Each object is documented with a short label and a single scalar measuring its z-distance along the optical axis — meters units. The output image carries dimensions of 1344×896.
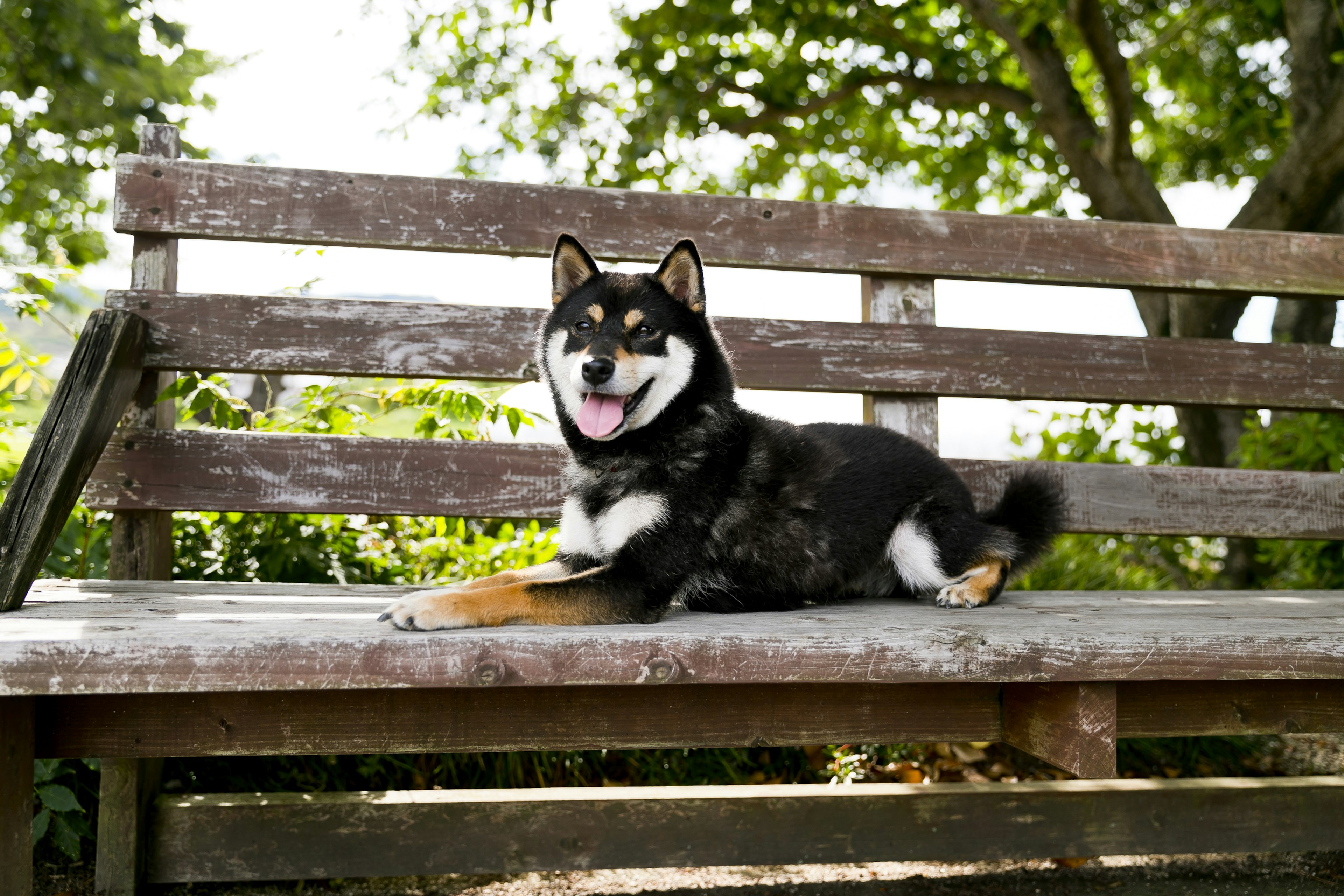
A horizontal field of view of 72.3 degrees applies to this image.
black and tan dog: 2.26
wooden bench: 1.80
